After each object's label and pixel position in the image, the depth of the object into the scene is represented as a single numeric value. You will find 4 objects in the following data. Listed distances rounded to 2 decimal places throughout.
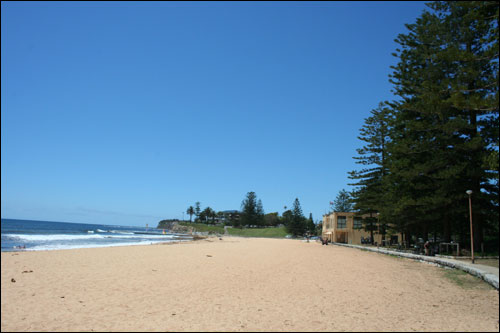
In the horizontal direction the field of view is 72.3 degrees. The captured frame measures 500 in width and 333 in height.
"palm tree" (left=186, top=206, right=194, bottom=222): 141.50
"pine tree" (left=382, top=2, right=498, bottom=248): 14.59
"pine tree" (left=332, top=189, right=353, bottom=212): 71.69
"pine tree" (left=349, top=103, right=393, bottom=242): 30.34
